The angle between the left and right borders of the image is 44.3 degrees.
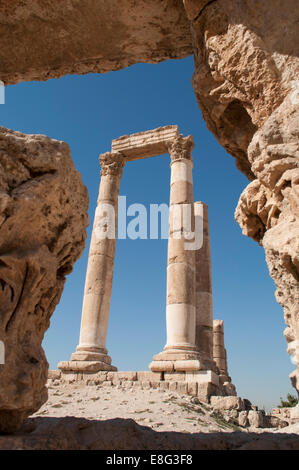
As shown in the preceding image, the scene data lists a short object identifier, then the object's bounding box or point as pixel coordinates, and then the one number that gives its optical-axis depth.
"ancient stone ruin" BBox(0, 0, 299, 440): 2.50
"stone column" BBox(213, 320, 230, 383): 20.17
